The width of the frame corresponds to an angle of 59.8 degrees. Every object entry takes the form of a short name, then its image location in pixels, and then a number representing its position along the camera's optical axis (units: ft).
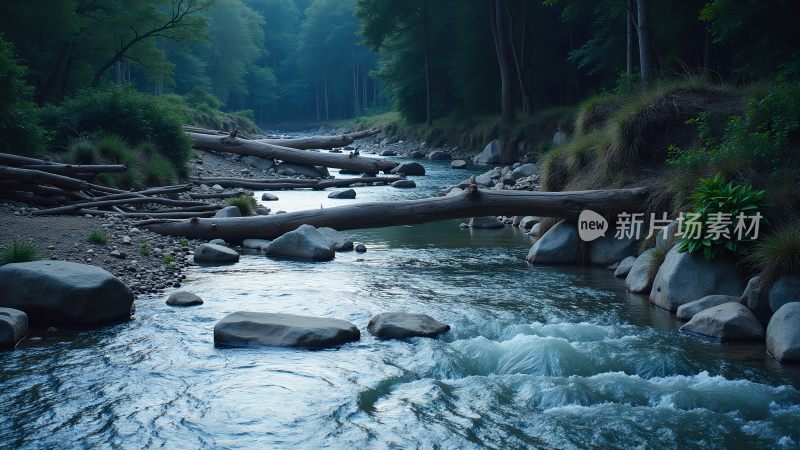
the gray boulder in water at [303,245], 34.32
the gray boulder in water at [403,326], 21.74
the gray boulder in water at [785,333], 19.12
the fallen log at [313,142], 82.71
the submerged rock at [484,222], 46.11
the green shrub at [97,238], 29.84
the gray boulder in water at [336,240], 37.06
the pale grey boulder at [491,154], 95.91
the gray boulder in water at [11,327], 19.69
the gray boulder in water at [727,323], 20.99
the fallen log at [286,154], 75.61
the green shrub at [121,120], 52.19
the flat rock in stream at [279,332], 20.76
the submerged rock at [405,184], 65.67
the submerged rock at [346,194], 57.41
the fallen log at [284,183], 62.52
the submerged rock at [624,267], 29.96
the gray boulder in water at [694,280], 23.93
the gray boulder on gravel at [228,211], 39.40
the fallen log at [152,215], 36.35
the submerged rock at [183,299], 24.73
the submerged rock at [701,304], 22.99
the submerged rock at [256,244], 36.36
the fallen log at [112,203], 35.24
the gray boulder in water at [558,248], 33.30
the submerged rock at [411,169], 78.23
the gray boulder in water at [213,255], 33.01
